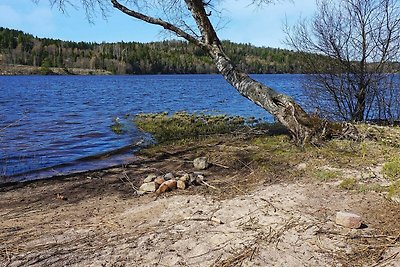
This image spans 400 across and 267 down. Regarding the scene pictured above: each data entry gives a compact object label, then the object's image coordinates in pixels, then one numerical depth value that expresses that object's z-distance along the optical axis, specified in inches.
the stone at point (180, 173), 269.0
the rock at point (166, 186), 234.7
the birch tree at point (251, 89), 333.4
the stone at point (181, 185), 237.0
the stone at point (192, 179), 245.4
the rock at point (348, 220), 165.5
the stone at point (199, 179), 246.8
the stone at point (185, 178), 242.7
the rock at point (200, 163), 293.1
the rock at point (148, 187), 238.9
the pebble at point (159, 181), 244.4
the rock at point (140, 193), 237.6
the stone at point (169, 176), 252.5
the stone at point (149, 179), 257.3
